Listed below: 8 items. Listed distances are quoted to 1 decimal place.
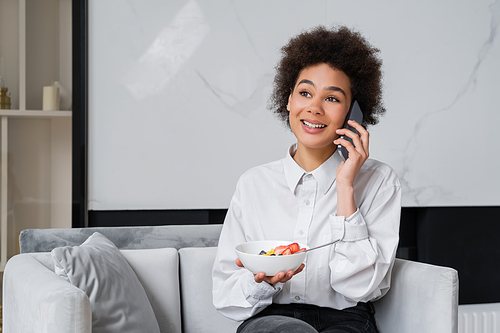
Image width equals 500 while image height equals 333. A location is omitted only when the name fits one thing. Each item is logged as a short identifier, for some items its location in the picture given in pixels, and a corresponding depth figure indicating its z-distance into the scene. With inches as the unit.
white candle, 81.9
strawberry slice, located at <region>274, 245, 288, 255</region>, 46.1
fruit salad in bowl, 44.4
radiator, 93.4
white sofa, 38.3
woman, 51.2
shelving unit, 81.4
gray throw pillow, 47.7
